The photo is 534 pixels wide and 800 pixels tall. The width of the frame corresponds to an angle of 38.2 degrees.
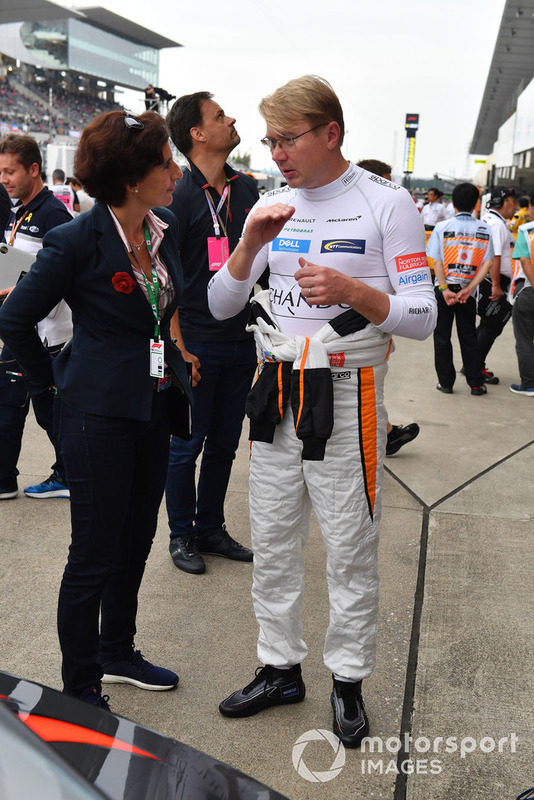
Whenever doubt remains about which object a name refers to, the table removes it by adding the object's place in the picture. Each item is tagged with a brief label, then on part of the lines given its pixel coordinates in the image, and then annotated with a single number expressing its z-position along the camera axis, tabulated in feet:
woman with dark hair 7.39
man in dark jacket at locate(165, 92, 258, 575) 11.70
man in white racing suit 7.49
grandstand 260.01
